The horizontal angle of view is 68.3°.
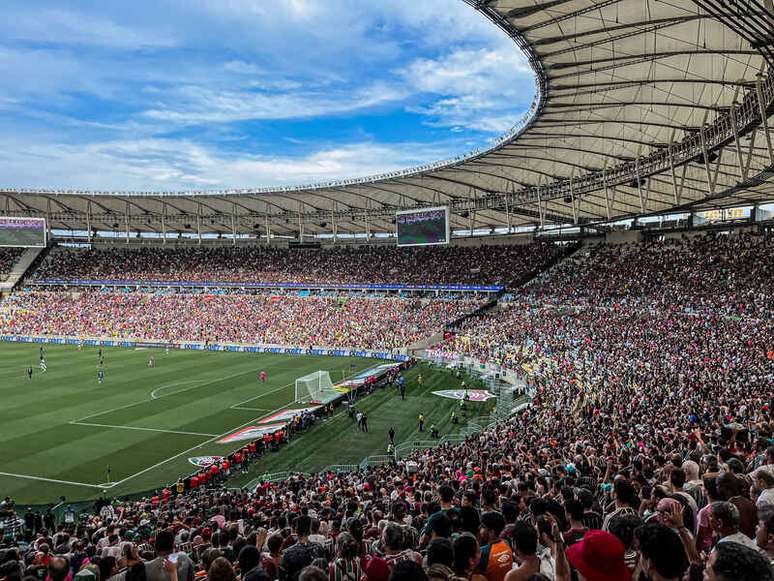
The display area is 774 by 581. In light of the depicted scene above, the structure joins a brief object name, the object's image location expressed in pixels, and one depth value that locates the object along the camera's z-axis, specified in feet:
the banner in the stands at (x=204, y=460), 69.56
